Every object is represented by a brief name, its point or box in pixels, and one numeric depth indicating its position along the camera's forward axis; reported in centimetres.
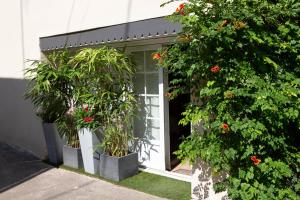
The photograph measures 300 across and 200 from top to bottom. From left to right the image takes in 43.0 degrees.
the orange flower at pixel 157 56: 523
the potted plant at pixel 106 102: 730
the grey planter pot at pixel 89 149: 767
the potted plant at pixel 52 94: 822
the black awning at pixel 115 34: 632
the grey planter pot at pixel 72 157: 827
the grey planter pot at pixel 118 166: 727
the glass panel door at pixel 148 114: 785
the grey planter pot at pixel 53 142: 883
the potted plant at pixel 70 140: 830
